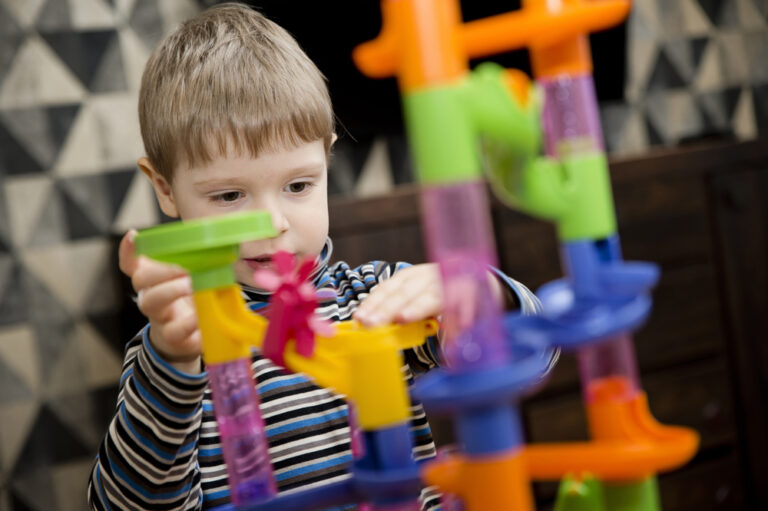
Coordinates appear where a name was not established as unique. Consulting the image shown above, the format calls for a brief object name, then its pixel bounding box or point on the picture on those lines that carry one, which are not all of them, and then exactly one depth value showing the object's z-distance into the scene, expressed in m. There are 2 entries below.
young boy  0.71
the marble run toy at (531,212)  0.42
